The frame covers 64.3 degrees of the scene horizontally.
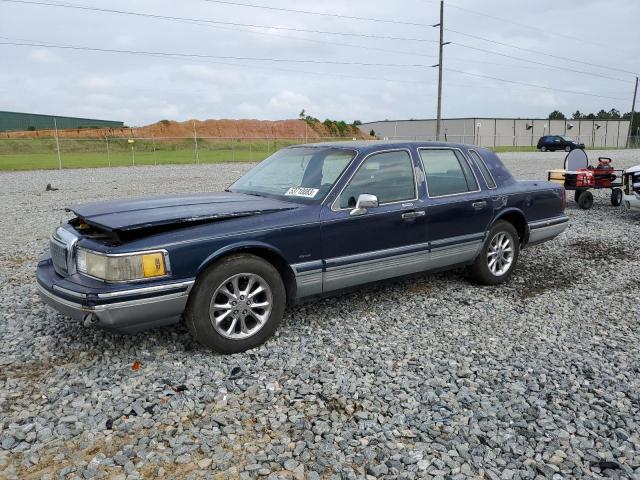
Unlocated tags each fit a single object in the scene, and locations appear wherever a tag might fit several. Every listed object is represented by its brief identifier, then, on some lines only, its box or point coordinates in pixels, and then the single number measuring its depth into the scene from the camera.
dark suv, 47.78
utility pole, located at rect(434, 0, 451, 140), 36.50
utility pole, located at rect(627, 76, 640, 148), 65.64
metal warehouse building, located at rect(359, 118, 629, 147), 64.94
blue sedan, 3.55
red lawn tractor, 11.30
